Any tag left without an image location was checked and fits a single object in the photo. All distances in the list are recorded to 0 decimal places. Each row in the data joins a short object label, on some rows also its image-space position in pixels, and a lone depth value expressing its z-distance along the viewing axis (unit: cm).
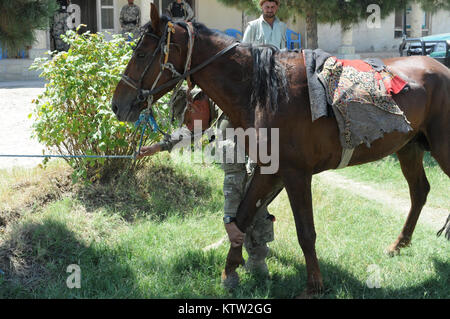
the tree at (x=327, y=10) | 865
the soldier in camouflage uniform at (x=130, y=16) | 1368
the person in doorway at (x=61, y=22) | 1582
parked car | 1176
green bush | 517
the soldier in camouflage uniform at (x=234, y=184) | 365
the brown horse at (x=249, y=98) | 320
